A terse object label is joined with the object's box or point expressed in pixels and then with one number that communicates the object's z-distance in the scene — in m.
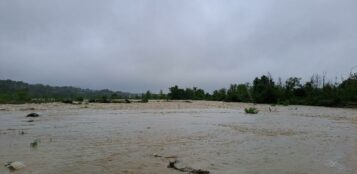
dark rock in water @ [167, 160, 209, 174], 8.85
